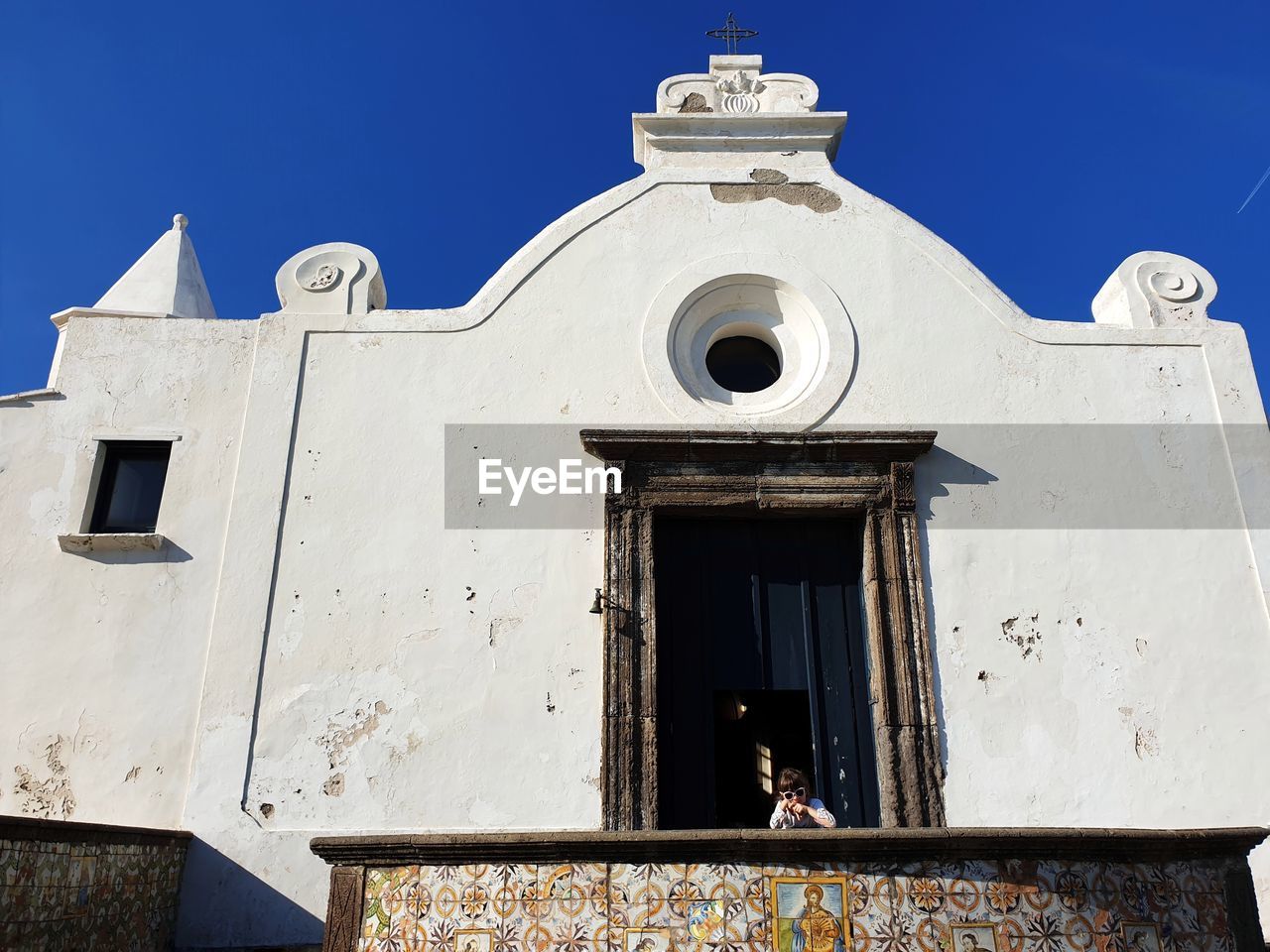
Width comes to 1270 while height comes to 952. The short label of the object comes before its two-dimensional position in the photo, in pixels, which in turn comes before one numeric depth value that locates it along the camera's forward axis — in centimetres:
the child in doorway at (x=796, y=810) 648
